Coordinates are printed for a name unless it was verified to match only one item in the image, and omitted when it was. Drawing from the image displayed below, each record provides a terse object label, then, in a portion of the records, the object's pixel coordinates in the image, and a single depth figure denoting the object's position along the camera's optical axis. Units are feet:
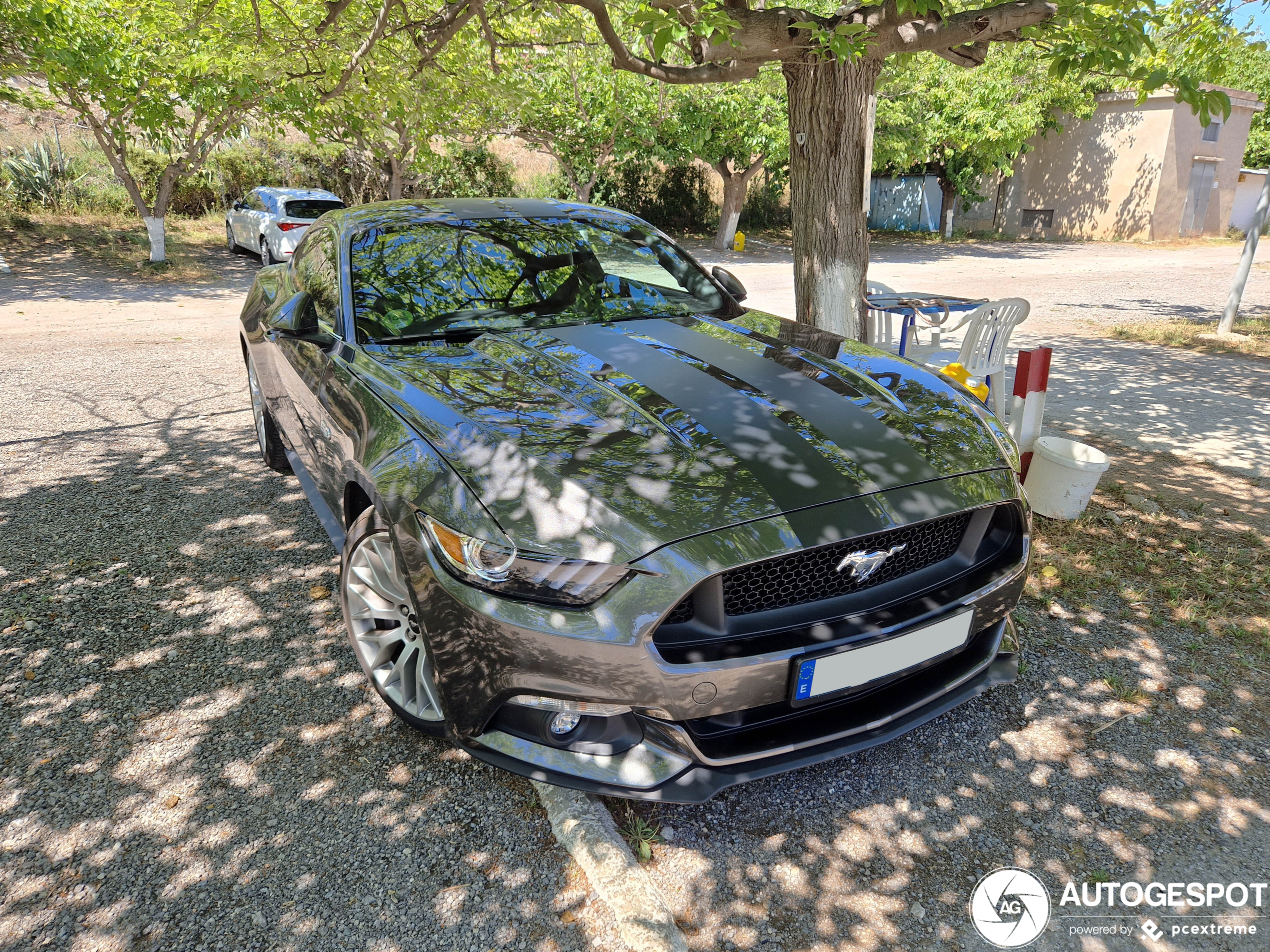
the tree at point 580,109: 57.36
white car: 46.21
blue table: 20.04
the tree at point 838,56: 12.60
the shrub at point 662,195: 76.95
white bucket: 13.93
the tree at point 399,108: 37.22
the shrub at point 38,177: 59.21
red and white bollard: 14.26
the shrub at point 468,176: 72.84
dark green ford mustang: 6.84
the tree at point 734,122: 60.08
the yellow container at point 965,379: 13.84
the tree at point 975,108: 69.10
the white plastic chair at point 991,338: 17.33
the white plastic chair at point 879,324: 22.94
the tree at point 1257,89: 108.78
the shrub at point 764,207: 85.40
